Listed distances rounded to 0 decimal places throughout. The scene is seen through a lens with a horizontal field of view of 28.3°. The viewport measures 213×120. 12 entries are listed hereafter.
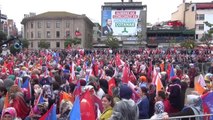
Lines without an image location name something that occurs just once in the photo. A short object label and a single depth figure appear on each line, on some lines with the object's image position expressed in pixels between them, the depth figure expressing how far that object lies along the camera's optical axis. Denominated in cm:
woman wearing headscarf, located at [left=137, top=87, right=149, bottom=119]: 762
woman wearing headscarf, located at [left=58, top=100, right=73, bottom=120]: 727
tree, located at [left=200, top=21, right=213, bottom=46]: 7250
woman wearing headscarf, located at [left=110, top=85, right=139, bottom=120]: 523
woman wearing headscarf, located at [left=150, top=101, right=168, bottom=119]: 619
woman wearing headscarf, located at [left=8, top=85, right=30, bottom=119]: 815
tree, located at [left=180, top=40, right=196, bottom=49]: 6756
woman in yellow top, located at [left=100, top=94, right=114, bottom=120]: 650
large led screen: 9369
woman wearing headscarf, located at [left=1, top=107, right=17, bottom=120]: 614
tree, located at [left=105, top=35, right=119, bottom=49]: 8882
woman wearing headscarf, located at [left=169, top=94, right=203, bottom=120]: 688
